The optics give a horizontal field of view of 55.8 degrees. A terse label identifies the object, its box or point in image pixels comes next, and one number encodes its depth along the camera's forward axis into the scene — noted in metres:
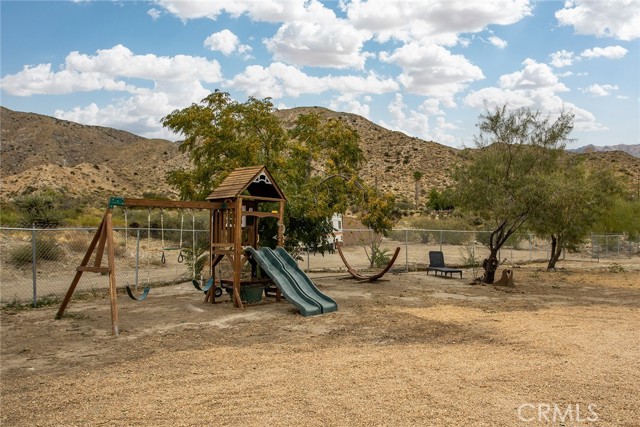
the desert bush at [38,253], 22.38
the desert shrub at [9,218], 32.09
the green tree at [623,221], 38.83
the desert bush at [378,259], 26.30
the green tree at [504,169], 20.56
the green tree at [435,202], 64.06
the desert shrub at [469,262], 28.77
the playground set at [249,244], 14.63
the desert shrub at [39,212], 31.62
